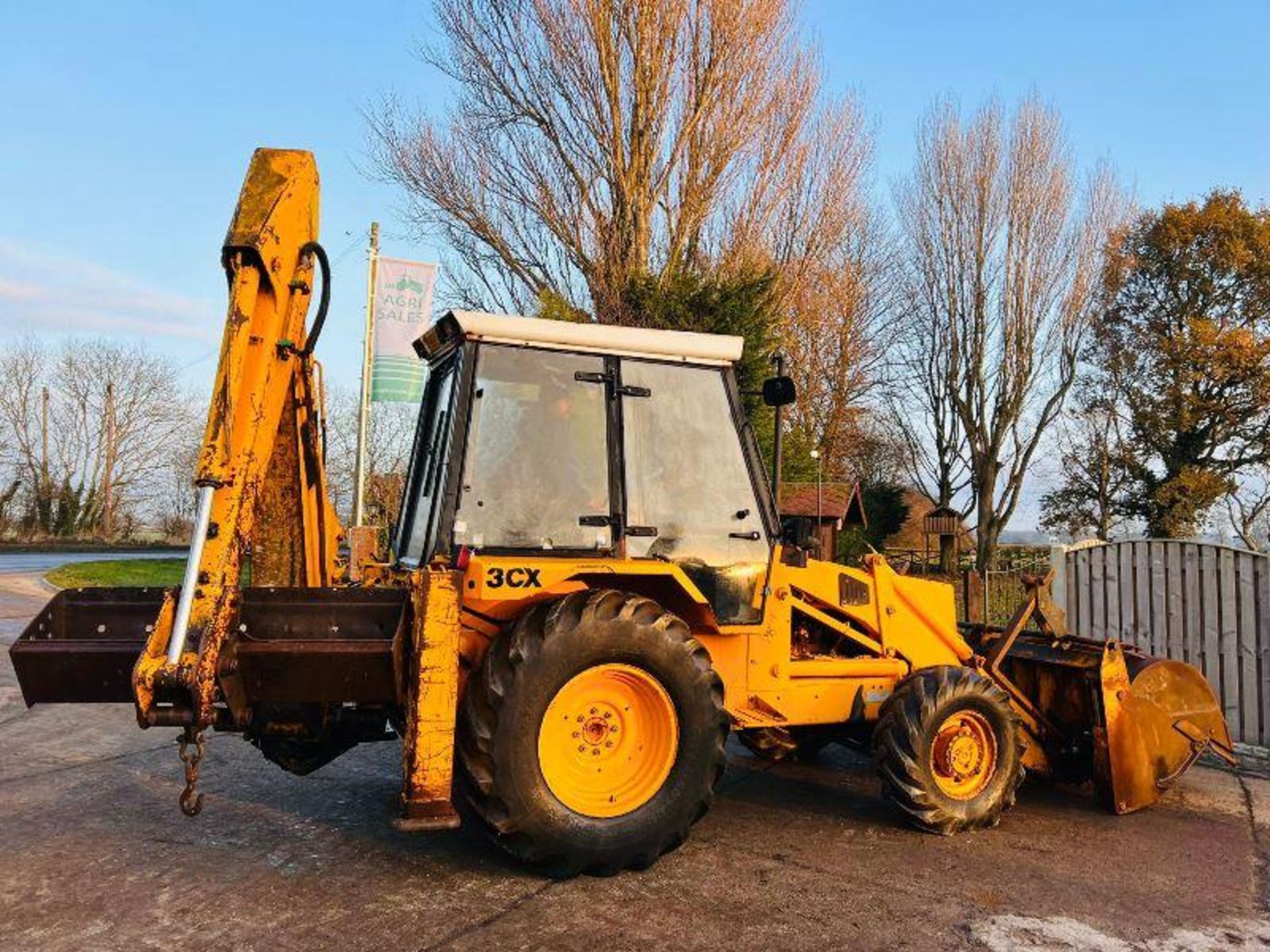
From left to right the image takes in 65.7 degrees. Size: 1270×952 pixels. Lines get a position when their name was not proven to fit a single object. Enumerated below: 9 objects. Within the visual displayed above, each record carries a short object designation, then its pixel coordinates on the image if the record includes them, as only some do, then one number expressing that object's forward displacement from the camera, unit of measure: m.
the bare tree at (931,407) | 29.48
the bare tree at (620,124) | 17.42
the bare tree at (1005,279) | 27.66
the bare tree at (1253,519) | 24.61
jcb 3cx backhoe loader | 3.99
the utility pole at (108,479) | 41.06
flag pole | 14.27
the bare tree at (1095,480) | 27.02
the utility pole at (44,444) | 40.06
